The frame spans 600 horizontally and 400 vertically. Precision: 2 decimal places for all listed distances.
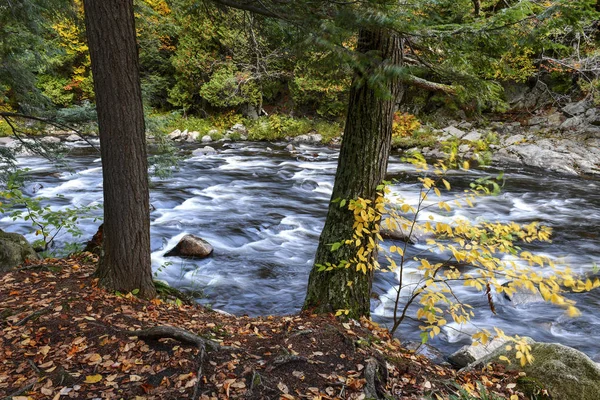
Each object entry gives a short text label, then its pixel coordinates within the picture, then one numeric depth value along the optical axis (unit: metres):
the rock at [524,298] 6.09
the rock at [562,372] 3.27
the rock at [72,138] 17.79
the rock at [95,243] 5.53
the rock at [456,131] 17.07
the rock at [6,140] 16.68
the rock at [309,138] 19.86
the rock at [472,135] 16.25
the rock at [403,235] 7.59
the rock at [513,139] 15.32
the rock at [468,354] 4.38
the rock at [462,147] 15.38
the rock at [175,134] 19.75
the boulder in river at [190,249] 7.27
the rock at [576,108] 15.68
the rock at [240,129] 21.12
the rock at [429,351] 4.57
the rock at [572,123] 15.28
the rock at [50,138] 17.74
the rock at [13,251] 5.07
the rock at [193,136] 19.59
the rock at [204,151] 16.51
